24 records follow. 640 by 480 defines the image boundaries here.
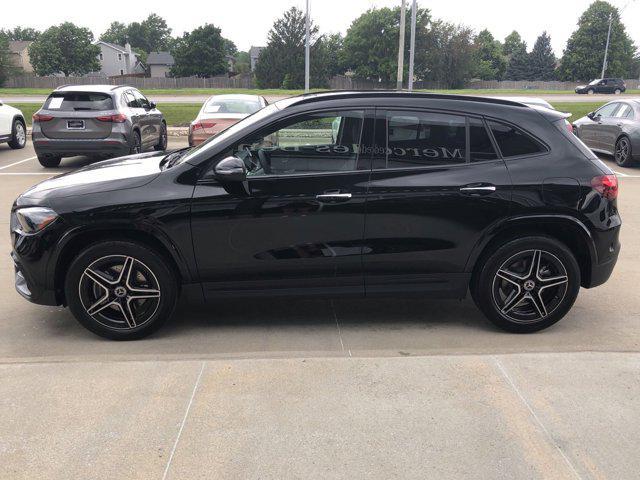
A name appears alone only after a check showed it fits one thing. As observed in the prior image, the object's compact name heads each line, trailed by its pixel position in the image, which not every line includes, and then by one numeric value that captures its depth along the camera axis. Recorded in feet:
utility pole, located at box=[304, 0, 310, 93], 87.76
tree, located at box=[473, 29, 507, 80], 276.82
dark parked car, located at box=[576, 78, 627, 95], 179.93
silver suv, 36.11
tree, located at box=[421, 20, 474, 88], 224.53
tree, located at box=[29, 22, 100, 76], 242.78
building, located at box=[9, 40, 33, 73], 287.07
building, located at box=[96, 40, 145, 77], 316.60
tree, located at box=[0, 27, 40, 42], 436.35
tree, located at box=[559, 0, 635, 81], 266.57
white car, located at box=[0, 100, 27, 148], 44.88
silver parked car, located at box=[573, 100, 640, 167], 41.04
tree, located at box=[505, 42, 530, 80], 296.10
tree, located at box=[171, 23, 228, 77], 242.78
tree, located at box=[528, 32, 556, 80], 293.84
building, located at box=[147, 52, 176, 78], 322.75
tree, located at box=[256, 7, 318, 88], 213.25
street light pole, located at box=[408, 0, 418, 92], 80.48
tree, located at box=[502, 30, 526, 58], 351.99
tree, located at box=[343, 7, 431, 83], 240.94
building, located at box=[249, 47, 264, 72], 342.64
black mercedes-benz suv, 13.25
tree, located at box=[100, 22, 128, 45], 458.91
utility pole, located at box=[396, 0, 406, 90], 74.84
